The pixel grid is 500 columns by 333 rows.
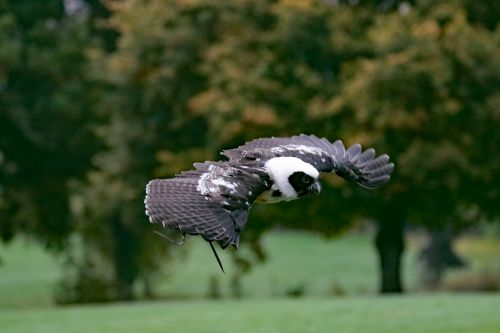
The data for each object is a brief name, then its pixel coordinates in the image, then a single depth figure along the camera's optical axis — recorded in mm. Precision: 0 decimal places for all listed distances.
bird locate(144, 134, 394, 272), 13945
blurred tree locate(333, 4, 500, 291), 36375
